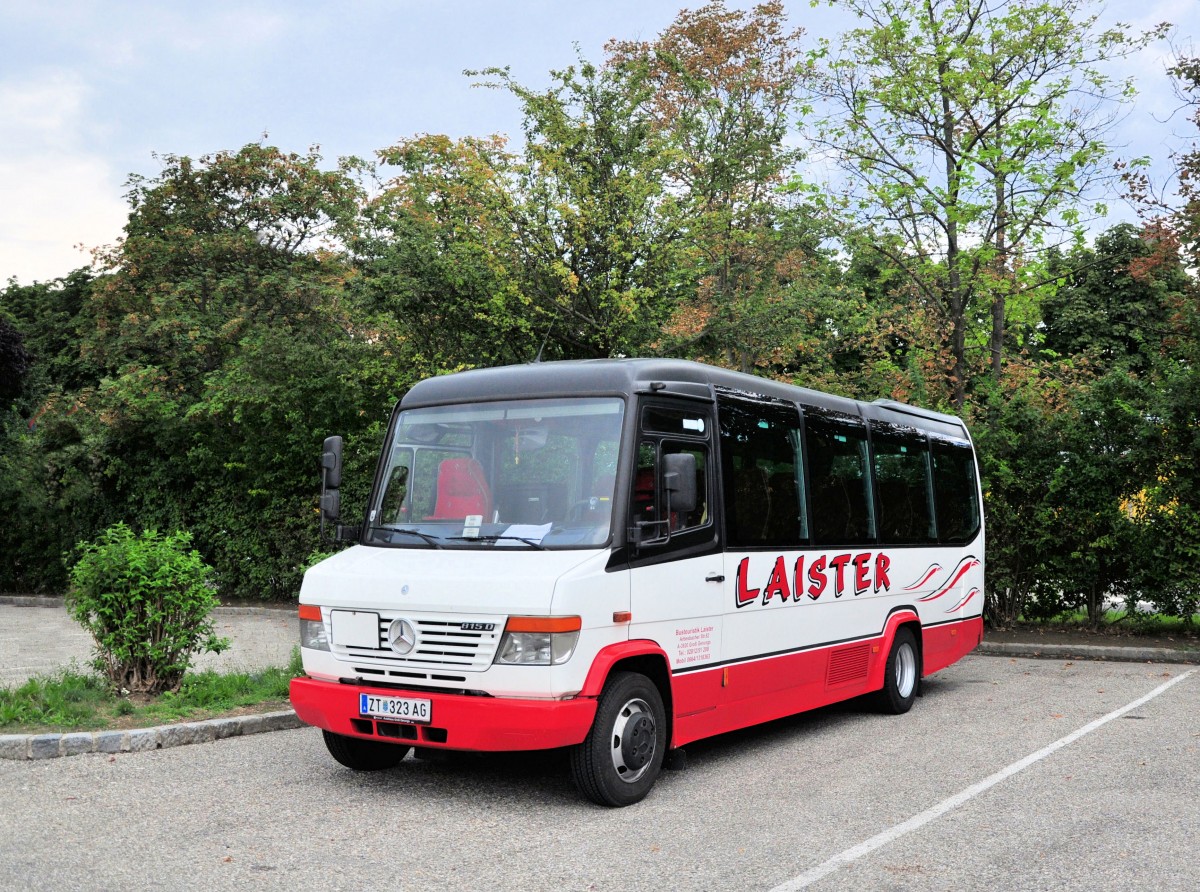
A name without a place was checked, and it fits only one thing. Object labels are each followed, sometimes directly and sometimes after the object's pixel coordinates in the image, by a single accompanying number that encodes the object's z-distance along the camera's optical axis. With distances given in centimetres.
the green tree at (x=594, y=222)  1917
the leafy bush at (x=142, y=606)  991
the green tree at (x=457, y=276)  1916
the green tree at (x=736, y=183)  2320
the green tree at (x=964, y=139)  1777
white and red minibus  679
